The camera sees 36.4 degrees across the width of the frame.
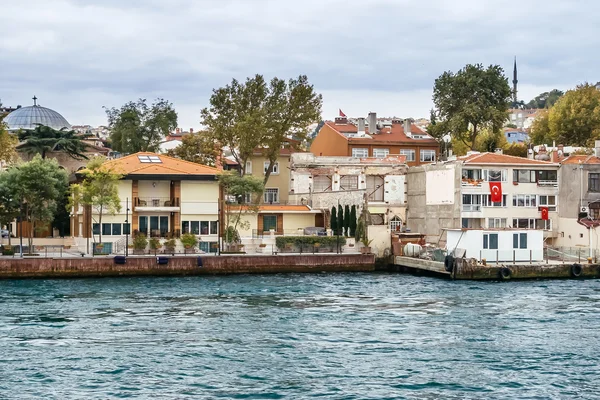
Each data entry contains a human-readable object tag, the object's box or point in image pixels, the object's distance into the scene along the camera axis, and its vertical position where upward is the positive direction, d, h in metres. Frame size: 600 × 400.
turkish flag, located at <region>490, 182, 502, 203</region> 71.25 +2.84
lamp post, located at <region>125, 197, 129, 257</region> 60.17 +0.28
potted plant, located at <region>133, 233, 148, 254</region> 60.78 -0.97
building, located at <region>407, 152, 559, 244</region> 71.00 +2.63
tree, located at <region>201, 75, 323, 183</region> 79.88 +10.45
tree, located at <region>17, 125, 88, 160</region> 85.62 +8.37
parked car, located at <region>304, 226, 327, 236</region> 69.64 -0.16
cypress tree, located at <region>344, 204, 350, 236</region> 68.22 +0.50
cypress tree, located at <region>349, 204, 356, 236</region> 67.88 +0.42
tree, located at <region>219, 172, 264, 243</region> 68.88 +2.88
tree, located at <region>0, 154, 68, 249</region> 64.12 +3.07
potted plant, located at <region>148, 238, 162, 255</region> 61.18 -0.92
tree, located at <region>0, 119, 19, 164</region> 80.75 +7.37
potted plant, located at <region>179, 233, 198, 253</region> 63.25 -0.77
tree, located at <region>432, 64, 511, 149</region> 89.25 +12.91
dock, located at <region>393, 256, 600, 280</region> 58.28 -2.77
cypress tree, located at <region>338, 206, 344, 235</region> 68.81 +0.66
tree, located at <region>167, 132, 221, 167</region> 88.81 +7.69
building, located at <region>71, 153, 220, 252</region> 66.62 +1.88
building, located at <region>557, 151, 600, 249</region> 69.19 +2.21
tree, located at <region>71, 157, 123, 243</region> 63.88 +2.86
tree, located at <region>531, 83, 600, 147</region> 97.44 +11.68
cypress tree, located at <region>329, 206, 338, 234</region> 69.56 +0.63
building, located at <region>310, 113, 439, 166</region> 84.62 +8.26
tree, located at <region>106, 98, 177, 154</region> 97.19 +11.34
